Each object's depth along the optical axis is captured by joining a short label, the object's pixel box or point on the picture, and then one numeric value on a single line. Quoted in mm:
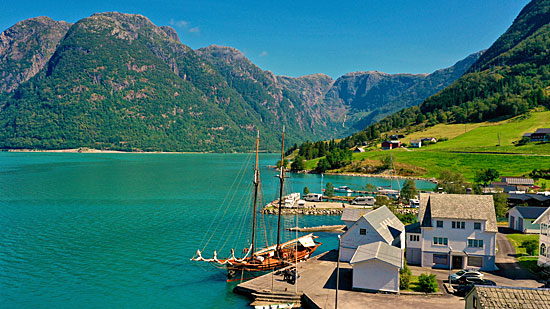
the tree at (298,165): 185500
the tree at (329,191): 99750
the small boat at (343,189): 114375
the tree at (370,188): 103600
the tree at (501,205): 70050
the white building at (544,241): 38719
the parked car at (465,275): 36203
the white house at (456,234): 40103
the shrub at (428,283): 33875
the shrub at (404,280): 34594
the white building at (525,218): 56719
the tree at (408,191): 91188
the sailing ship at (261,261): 42438
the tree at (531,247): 45156
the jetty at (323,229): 66500
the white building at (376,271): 33938
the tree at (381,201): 76500
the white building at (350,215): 52125
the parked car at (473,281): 34788
